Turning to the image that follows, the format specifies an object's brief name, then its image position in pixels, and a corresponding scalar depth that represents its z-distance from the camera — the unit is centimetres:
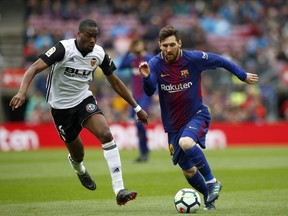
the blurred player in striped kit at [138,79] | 3450
